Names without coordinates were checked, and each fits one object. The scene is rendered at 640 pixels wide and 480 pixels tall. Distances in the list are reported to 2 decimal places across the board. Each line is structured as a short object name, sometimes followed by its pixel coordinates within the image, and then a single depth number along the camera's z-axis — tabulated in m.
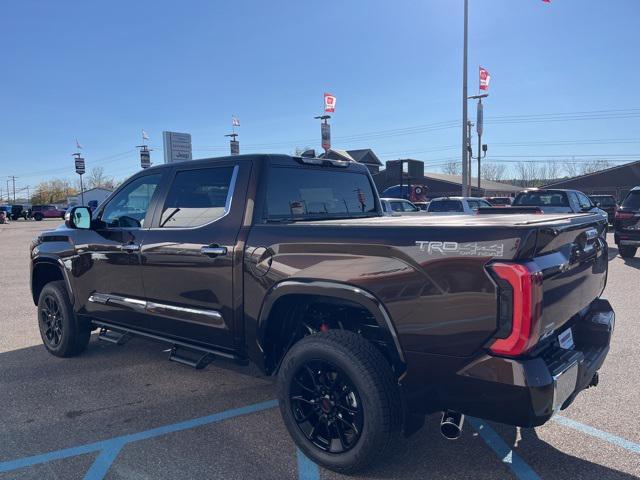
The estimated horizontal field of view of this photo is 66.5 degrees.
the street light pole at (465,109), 22.06
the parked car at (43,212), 51.06
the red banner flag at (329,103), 37.41
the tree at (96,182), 119.25
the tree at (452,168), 96.66
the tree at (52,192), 101.75
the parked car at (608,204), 21.39
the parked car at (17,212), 51.41
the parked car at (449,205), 15.09
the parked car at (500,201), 24.48
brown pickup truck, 2.29
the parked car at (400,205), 16.92
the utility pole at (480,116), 28.75
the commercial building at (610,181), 41.62
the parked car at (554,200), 13.35
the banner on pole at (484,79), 29.94
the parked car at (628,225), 11.23
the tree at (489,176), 97.74
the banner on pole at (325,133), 34.03
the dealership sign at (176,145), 21.89
